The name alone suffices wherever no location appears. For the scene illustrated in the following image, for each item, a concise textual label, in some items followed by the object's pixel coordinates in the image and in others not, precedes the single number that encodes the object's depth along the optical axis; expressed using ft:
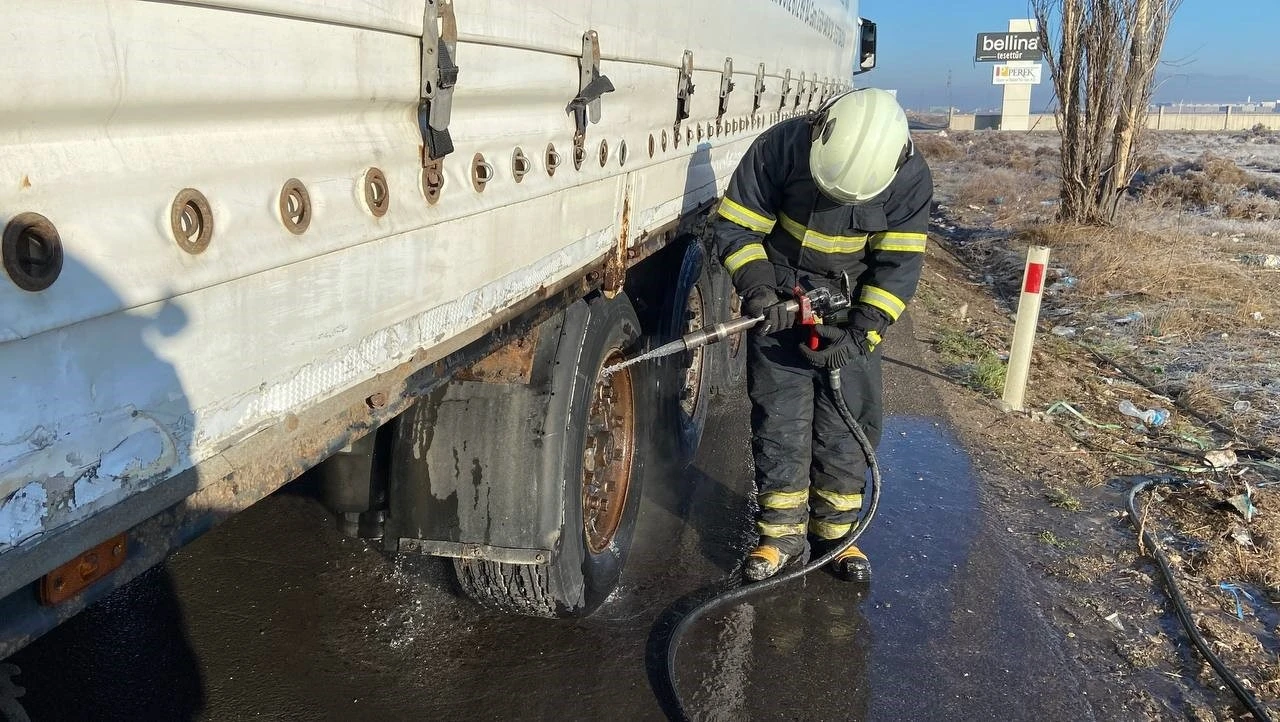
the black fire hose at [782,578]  9.34
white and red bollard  18.25
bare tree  36.42
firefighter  10.47
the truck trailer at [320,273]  3.40
